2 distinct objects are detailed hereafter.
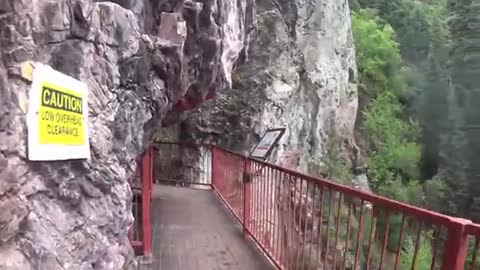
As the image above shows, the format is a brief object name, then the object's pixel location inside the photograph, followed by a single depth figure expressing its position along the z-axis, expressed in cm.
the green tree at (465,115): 2133
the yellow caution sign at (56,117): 234
